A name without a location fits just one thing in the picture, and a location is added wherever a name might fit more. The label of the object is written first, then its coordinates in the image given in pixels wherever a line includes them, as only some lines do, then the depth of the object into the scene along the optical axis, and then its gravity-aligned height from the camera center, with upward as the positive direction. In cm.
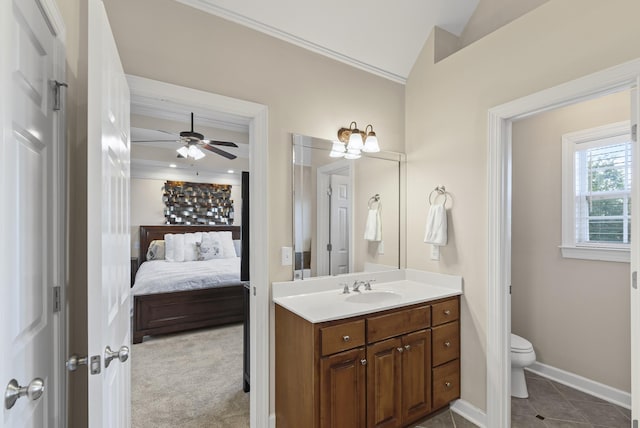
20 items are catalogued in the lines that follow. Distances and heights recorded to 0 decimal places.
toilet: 251 -117
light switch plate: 222 -29
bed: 382 -117
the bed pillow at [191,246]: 568 -57
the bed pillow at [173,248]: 562 -59
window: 257 +18
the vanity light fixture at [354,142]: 249 +57
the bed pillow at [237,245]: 648 -62
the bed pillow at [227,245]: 604 -58
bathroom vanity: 176 -87
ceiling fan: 342 +81
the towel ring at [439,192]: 254 +18
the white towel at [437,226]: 246 -9
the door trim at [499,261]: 212 -31
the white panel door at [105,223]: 100 -3
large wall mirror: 233 +3
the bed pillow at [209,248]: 577 -60
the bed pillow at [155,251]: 578 -66
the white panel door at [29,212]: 79 +1
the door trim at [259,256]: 210 -28
